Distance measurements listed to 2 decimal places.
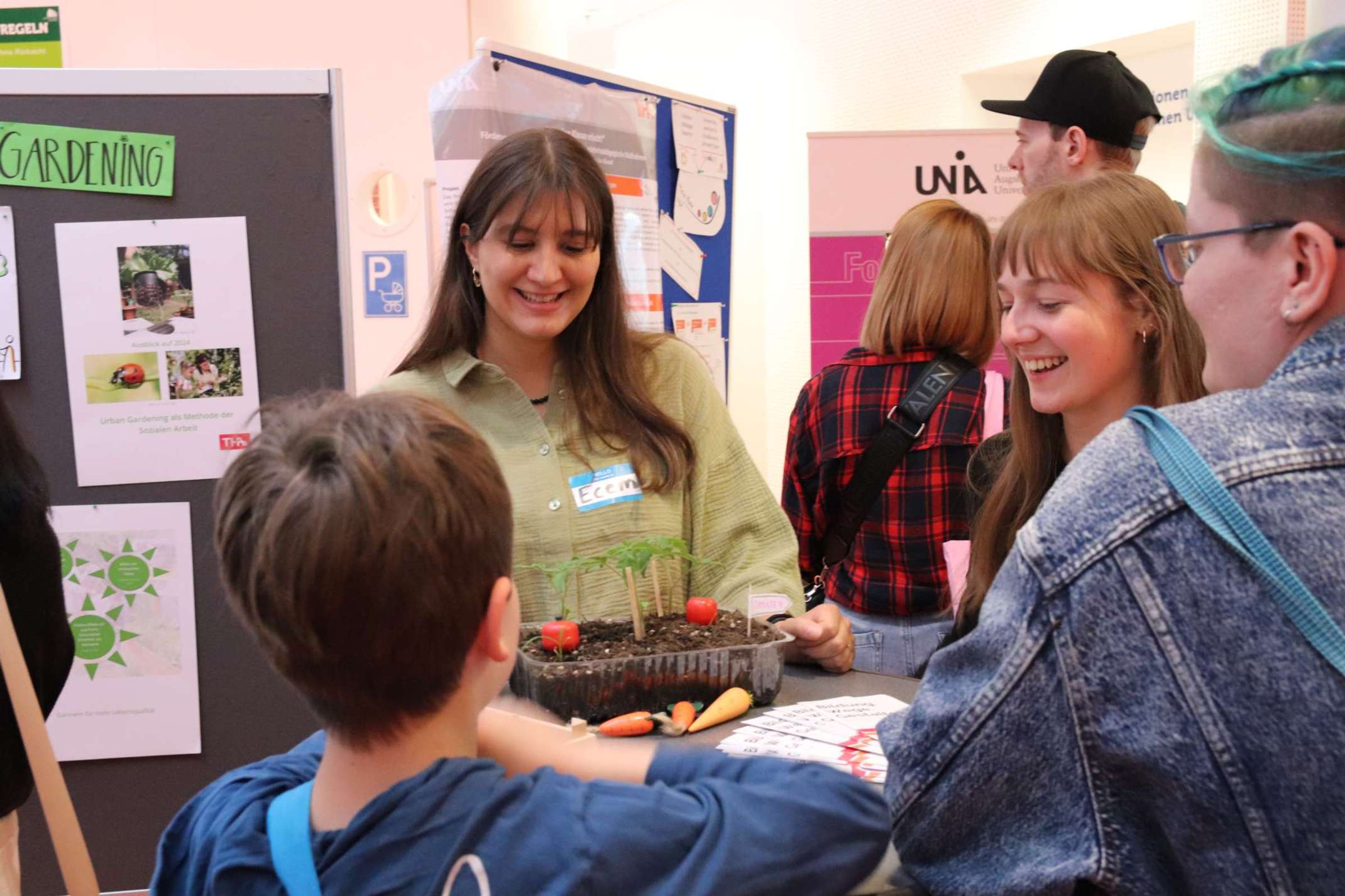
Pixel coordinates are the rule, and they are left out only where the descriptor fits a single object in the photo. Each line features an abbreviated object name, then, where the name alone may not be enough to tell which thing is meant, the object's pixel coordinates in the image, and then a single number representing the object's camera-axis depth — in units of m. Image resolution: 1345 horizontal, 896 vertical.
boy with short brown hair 0.84
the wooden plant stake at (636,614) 1.46
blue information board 3.24
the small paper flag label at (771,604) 1.79
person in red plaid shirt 2.56
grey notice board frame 2.30
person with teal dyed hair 0.77
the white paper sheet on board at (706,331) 3.41
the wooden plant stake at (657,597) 1.58
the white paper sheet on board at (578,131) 2.68
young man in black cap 2.95
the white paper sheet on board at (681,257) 3.30
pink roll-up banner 4.31
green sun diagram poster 2.38
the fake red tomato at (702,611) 1.52
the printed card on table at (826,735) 1.21
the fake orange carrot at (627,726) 1.32
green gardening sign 2.28
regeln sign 4.59
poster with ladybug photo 2.32
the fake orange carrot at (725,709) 1.35
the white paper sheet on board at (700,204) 3.34
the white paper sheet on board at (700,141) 3.30
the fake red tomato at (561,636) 1.40
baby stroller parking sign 5.04
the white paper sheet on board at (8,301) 2.28
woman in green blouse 1.93
